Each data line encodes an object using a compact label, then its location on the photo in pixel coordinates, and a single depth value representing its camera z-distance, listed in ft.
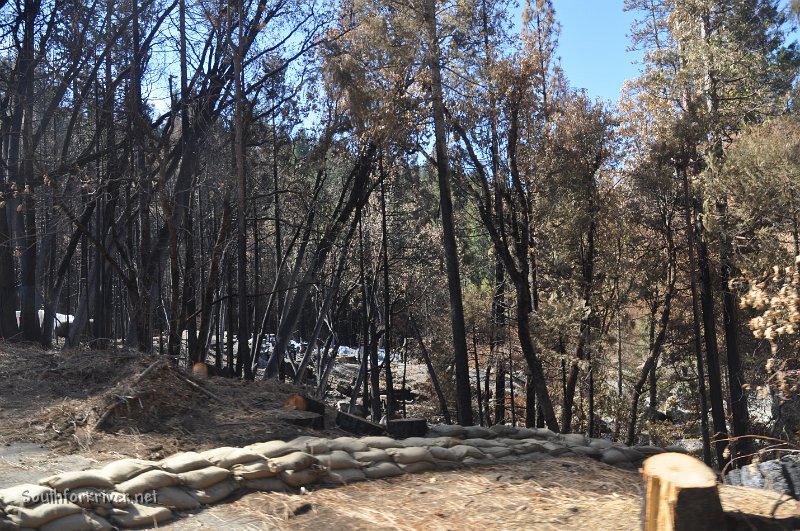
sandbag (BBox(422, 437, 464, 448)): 23.15
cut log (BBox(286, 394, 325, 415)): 28.63
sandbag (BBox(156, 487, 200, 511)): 16.98
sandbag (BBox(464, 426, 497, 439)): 27.63
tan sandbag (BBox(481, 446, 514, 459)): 23.89
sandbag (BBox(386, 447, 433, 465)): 21.62
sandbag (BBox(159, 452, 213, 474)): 17.85
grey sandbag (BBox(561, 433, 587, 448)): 27.43
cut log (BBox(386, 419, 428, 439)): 26.86
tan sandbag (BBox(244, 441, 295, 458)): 19.63
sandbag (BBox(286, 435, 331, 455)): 20.42
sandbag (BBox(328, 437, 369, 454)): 21.29
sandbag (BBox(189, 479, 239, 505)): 17.72
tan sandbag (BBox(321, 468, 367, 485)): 20.11
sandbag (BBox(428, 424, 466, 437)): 27.22
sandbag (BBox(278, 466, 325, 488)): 19.27
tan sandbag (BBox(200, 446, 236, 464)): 18.84
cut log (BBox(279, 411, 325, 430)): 26.00
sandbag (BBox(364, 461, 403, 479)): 20.80
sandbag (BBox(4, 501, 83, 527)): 14.52
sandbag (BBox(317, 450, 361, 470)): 20.21
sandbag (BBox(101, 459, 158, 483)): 16.81
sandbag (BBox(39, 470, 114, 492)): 15.64
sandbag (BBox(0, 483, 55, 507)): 14.76
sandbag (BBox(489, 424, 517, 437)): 28.43
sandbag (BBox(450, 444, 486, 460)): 22.80
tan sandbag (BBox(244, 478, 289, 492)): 18.89
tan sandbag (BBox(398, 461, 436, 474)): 21.53
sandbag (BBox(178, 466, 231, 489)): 17.74
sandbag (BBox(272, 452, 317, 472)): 19.29
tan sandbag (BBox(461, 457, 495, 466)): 22.72
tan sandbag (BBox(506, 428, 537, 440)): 28.40
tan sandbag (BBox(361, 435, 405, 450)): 22.15
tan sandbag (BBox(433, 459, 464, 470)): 22.18
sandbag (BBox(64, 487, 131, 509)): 15.67
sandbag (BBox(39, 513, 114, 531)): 14.90
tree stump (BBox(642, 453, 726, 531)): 12.30
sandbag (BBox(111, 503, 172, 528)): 15.98
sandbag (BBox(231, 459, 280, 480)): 18.89
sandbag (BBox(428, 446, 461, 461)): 22.36
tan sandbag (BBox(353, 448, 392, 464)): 21.09
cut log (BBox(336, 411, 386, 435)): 27.09
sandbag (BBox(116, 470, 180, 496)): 16.63
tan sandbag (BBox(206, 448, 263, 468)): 18.85
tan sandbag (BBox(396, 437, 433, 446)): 22.99
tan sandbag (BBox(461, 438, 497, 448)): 24.54
